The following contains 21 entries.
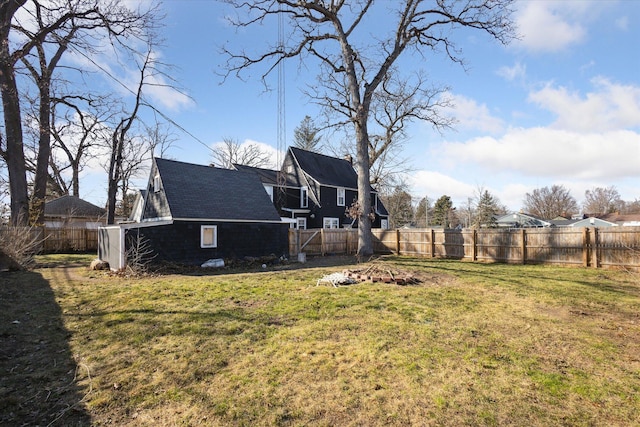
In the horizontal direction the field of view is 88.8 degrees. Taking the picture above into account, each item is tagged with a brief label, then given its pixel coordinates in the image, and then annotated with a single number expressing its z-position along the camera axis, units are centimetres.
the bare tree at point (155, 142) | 3224
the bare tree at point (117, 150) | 1984
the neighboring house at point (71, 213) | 2546
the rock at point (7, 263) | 1091
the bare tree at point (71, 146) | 1839
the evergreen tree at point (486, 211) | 4526
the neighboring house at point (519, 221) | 4568
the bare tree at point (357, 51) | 1557
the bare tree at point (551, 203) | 6444
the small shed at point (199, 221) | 1281
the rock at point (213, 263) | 1360
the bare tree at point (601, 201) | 6900
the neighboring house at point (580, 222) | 4133
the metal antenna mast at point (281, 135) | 1911
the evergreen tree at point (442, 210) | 6113
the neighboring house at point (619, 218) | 4472
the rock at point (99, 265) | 1277
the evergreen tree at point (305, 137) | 4159
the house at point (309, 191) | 2600
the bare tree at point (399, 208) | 4862
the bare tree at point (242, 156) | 4046
